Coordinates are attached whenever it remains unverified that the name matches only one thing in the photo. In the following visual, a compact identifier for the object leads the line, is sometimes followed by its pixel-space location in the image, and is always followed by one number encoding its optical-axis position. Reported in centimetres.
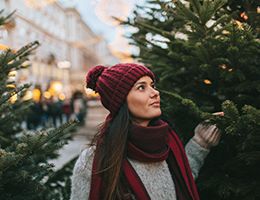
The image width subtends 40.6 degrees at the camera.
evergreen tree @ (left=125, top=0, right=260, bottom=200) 172
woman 156
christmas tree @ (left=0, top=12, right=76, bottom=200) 153
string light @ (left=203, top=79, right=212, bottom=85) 222
